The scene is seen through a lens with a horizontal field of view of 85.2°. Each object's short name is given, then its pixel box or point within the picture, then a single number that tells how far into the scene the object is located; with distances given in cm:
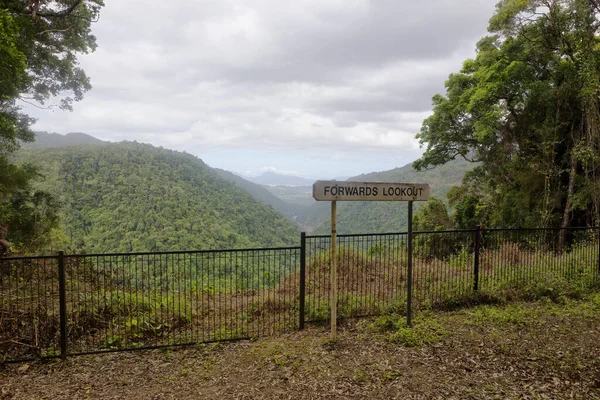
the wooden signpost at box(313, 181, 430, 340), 434
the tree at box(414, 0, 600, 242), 1122
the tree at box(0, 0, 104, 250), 782
